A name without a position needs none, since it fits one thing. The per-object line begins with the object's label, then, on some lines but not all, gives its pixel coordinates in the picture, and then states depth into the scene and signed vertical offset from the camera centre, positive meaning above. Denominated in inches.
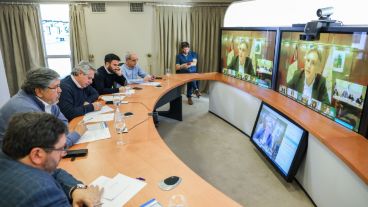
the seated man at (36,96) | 71.7 -16.1
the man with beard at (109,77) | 139.4 -20.4
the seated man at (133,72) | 166.2 -21.0
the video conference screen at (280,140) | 99.5 -42.0
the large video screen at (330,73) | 86.7 -12.2
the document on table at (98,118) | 97.9 -29.4
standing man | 216.5 -19.0
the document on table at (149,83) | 163.8 -26.9
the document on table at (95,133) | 81.0 -29.9
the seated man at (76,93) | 101.9 -21.5
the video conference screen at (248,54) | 144.2 -8.4
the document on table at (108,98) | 128.0 -28.4
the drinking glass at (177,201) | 50.2 -30.9
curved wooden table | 55.9 -31.2
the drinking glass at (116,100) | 117.6 -28.1
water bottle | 85.4 -27.4
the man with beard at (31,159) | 36.9 -18.3
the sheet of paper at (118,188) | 52.9 -31.6
